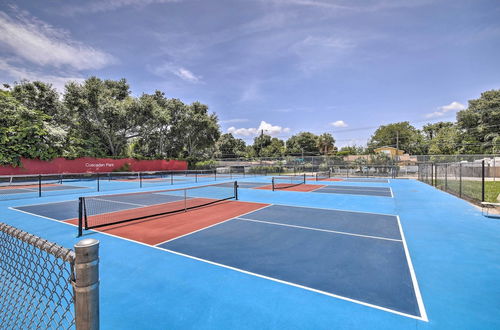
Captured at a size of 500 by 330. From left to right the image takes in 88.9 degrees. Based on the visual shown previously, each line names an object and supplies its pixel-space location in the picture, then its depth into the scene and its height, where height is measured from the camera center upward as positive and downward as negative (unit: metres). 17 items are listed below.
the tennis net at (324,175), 35.56 -2.00
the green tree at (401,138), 82.12 +7.62
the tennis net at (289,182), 21.84 -2.17
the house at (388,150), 65.32 +2.67
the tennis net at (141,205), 9.55 -2.14
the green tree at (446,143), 56.98 +3.99
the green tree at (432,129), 84.28 +10.72
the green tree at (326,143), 86.25 +5.95
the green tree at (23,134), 25.97 +3.10
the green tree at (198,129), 45.16 +6.09
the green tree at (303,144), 76.63 +5.10
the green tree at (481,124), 49.28 +7.45
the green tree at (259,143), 82.53 +6.11
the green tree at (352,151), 73.88 +2.84
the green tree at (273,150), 77.25 +3.39
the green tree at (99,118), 33.38 +6.36
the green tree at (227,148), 76.81 +4.11
